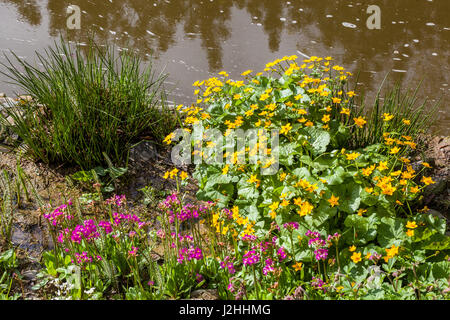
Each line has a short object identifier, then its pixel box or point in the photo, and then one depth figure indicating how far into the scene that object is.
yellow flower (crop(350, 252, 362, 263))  2.27
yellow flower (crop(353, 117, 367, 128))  2.83
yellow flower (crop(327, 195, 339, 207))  2.50
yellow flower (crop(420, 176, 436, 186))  2.55
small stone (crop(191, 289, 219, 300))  2.44
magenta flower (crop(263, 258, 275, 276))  2.21
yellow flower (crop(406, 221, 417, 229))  2.35
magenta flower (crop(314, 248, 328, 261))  2.19
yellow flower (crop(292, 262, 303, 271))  2.34
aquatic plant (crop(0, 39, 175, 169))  3.45
